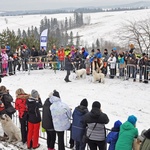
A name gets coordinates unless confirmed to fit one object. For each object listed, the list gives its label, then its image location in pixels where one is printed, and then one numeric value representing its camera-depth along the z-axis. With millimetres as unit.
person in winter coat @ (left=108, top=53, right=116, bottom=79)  18594
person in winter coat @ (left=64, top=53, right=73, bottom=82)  17766
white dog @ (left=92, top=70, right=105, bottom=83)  17689
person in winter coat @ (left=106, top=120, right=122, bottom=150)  6859
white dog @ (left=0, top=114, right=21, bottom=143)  8930
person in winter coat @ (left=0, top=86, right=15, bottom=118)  9234
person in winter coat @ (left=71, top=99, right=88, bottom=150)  7508
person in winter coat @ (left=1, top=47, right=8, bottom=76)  19205
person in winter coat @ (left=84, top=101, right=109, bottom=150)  6998
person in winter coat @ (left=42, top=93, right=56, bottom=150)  7994
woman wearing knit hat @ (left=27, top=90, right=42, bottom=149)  8242
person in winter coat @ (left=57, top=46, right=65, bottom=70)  20922
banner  26612
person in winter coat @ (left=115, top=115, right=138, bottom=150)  6496
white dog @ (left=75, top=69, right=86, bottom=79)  18438
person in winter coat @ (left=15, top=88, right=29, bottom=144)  8672
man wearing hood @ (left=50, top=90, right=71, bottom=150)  7784
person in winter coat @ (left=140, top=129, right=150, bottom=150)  5855
